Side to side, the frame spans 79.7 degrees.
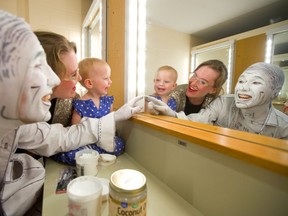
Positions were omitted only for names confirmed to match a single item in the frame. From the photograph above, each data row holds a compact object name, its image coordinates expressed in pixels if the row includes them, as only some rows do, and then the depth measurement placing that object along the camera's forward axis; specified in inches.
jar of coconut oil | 11.5
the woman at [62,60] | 22.4
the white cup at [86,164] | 20.0
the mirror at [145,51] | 31.0
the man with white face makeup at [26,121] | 10.1
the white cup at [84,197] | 12.0
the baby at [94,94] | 29.5
